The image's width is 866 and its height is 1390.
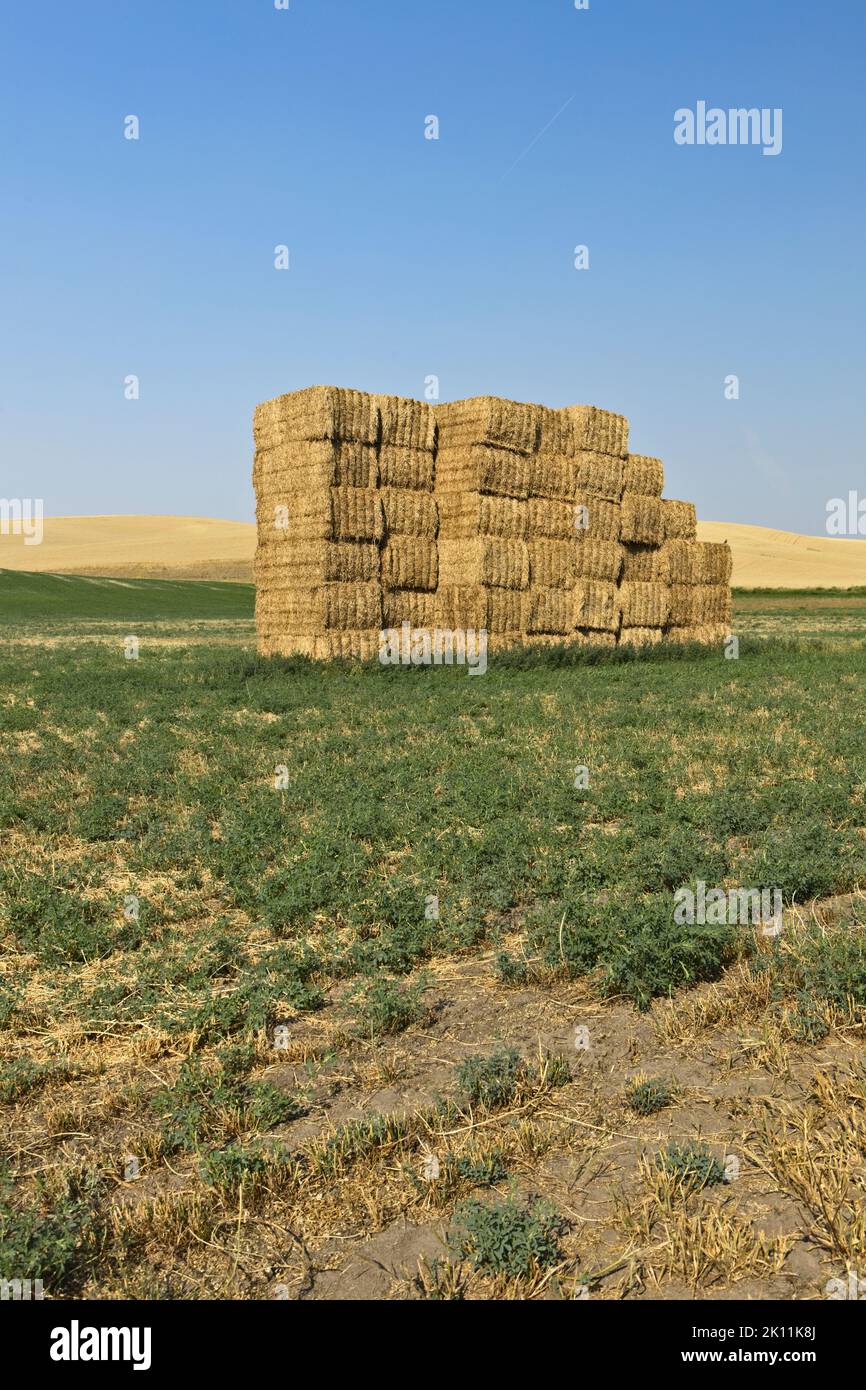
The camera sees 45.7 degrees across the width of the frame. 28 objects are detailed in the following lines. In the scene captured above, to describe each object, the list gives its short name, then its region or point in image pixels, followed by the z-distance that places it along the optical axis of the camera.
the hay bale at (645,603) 25.06
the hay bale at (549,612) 22.48
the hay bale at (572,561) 22.62
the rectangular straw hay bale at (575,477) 22.45
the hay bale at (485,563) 21.03
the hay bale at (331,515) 19.62
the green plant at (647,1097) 4.48
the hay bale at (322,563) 19.73
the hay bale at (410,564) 20.81
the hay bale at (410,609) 20.88
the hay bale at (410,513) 20.75
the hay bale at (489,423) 20.78
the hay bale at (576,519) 22.58
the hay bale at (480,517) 21.09
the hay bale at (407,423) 20.42
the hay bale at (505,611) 21.66
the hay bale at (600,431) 22.84
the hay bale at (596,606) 23.56
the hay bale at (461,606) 21.30
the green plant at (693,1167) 3.87
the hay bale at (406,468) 20.64
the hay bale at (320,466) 19.50
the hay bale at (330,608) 19.88
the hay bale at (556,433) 22.38
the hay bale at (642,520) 24.56
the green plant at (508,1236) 3.40
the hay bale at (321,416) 19.22
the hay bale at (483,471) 20.91
